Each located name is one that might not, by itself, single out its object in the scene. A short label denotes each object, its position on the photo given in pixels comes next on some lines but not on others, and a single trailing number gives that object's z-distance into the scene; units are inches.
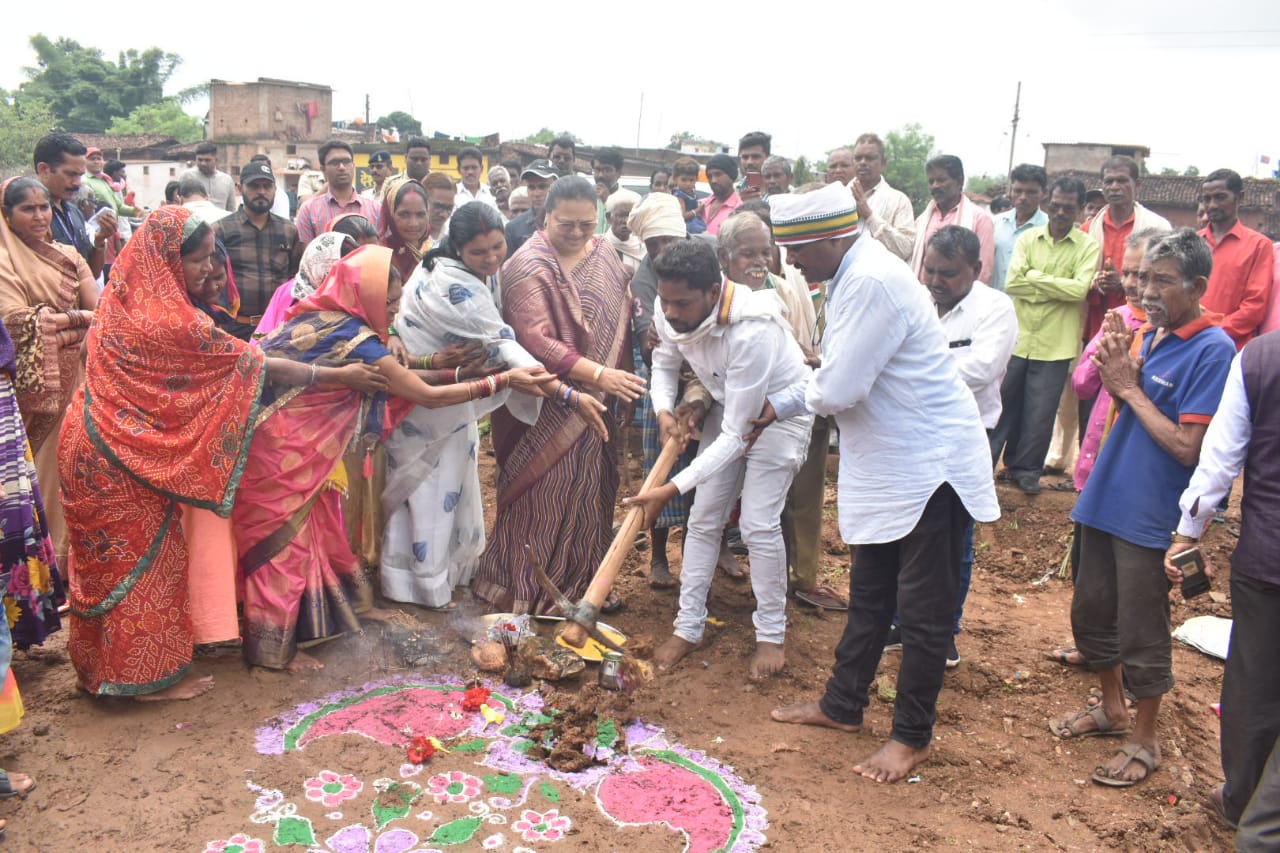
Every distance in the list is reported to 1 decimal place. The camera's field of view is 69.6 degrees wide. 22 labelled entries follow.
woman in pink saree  153.3
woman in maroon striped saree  177.2
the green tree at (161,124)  1788.9
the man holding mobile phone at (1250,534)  114.4
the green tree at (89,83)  1883.6
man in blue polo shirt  130.0
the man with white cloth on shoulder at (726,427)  152.0
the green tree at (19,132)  1376.4
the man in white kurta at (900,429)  129.3
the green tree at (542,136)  2282.2
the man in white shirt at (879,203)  251.9
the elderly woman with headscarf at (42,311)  167.0
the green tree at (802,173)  1275.8
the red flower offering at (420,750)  133.1
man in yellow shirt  262.5
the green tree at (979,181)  2613.2
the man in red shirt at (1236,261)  243.6
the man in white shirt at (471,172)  382.0
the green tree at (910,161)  1836.9
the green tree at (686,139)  1316.4
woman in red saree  137.8
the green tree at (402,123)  1417.3
